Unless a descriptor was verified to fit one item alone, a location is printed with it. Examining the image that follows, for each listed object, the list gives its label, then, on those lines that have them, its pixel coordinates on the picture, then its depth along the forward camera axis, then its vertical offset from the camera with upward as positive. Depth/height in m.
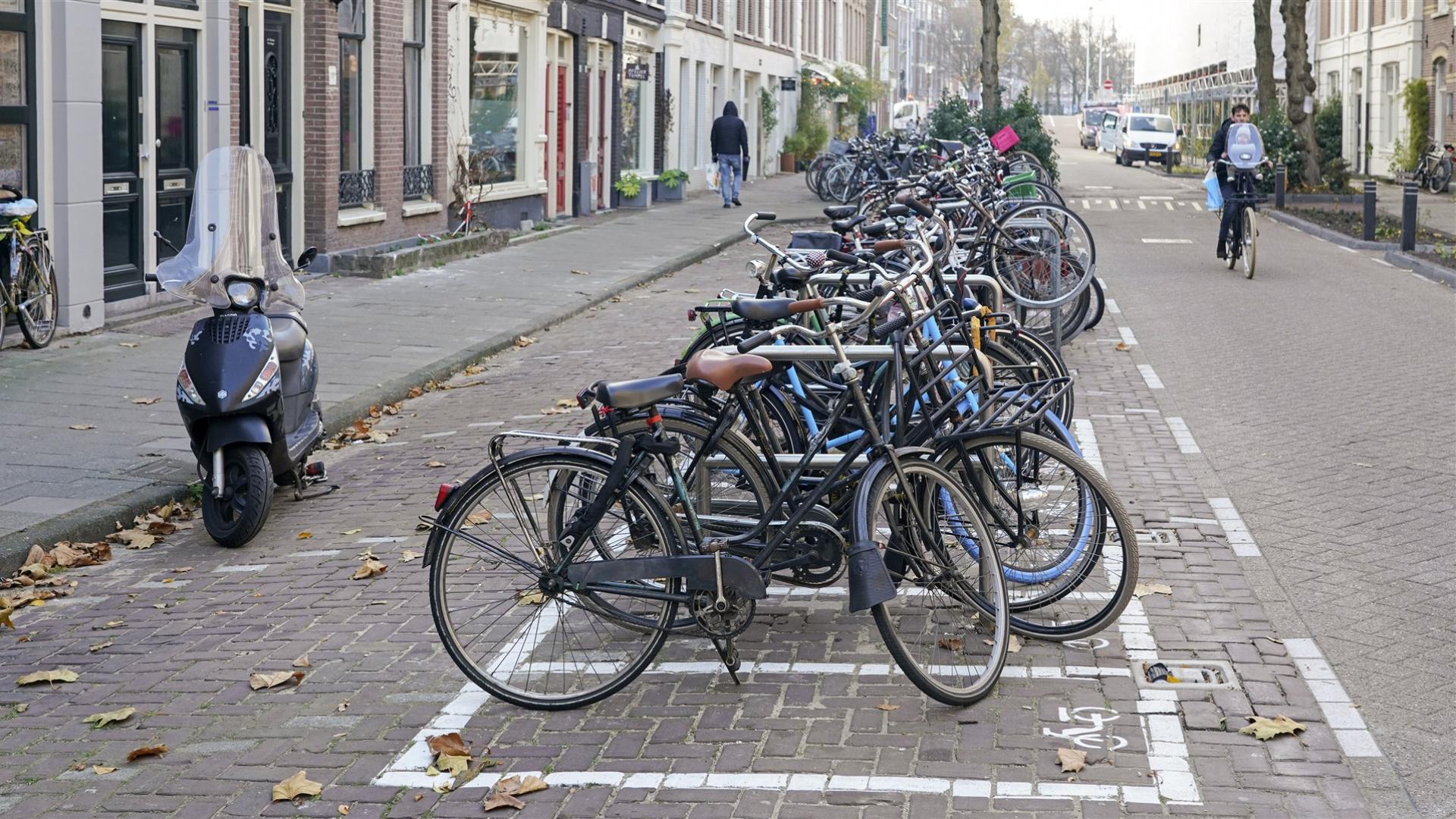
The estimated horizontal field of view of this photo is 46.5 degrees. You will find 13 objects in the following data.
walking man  30.83 +1.63
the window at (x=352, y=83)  18.06 +1.62
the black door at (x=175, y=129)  14.47 +0.90
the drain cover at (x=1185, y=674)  5.24 -1.36
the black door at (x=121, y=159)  13.59 +0.59
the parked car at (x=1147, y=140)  55.41 +3.30
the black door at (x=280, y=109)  16.75 +1.23
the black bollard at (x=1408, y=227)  20.48 +0.16
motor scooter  7.32 -0.54
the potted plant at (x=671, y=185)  32.44 +0.98
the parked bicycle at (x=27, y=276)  11.69 -0.31
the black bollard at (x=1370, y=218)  22.11 +0.28
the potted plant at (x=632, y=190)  30.19 +0.81
